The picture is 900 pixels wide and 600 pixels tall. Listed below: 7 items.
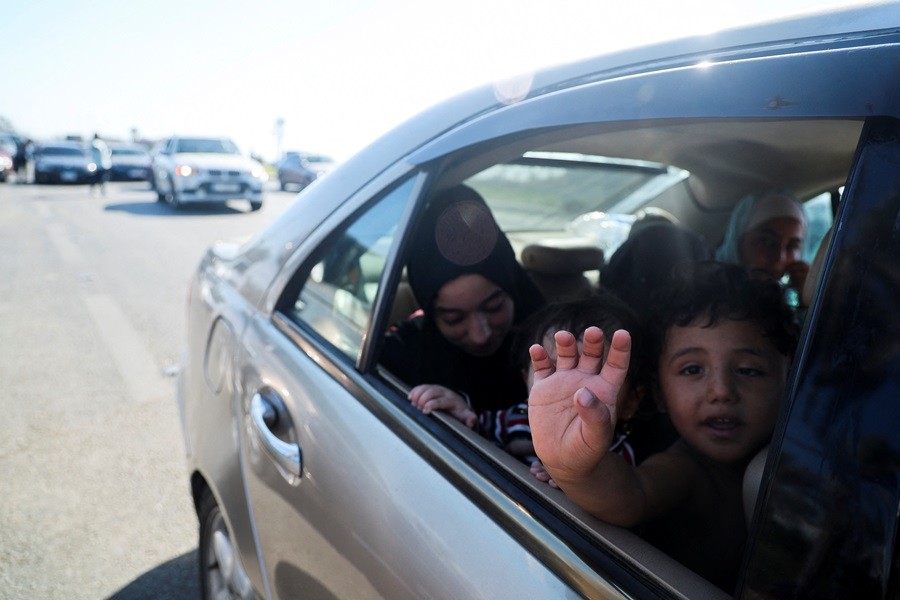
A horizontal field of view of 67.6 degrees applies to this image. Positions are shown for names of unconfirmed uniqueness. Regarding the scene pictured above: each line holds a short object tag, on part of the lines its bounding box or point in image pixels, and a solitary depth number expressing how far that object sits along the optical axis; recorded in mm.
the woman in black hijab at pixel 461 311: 1748
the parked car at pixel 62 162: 24219
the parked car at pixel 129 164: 26766
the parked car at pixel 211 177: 15883
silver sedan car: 687
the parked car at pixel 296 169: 24359
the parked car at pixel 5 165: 25641
